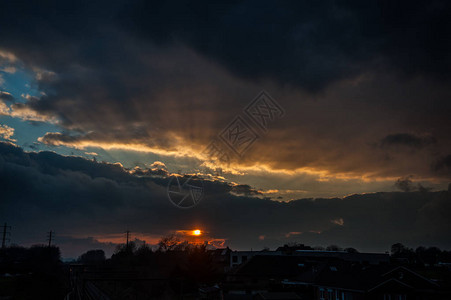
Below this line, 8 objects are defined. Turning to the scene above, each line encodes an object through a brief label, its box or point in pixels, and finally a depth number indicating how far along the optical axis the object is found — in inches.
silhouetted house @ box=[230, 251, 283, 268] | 4662.4
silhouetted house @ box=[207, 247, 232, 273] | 5315.9
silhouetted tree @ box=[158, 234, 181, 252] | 4909.0
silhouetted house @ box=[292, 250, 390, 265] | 4320.9
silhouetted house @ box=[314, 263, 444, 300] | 1907.0
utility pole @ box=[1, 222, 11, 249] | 5324.8
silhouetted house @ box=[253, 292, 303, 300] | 2076.8
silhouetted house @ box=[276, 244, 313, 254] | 4515.8
